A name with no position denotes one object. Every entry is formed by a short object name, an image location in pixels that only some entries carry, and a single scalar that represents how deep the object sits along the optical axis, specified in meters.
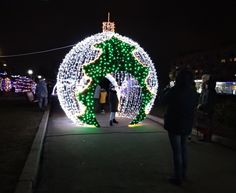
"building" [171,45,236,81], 46.66
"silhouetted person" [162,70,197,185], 3.20
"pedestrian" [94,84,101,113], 9.05
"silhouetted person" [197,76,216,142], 5.14
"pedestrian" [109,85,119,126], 7.02
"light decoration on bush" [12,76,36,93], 29.29
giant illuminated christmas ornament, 6.38
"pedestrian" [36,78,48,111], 10.86
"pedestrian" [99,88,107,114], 9.34
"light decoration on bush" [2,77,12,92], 26.96
